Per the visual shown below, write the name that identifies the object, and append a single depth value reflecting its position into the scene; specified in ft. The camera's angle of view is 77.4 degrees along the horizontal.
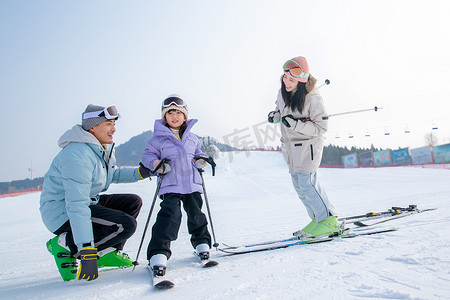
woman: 10.02
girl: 7.45
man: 6.59
